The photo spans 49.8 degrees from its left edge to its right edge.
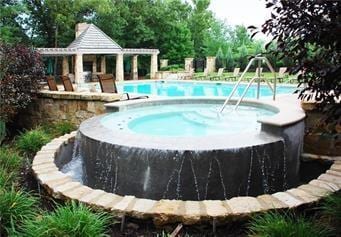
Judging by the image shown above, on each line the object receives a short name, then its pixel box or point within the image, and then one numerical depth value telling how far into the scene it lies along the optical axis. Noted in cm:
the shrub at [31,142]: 648
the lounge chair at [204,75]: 2576
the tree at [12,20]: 1894
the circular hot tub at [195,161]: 405
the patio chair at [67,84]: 1022
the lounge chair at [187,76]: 2647
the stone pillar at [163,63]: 2979
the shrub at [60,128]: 797
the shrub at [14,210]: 317
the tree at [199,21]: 3419
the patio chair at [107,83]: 955
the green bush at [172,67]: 2949
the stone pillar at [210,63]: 2919
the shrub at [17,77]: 779
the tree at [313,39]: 237
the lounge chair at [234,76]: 2363
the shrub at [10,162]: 507
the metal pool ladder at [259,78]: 688
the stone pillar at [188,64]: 2819
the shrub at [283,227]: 286
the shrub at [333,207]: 318
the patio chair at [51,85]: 1000
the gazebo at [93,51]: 2261
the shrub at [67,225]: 288
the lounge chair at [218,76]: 2425
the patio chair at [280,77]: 2095
